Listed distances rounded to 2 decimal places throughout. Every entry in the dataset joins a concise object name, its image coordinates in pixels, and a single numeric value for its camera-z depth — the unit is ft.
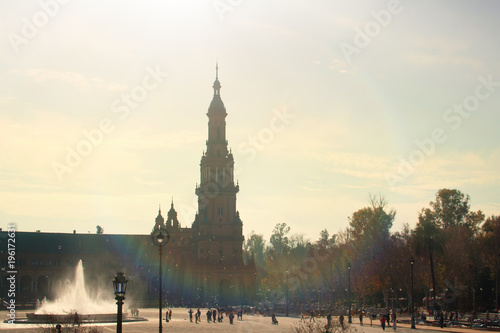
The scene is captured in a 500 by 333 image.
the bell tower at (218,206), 431.43
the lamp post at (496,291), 286.05
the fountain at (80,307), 215.98
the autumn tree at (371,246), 289.74
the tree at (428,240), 252.42
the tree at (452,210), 417.90
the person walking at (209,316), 242.99
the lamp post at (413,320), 192.38
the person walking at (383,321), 187.01
